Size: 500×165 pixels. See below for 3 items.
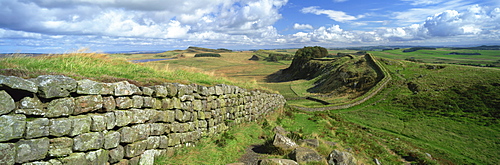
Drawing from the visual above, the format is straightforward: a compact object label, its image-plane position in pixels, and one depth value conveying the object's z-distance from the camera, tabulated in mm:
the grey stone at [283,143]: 9983
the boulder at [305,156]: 8602
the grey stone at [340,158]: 8942
